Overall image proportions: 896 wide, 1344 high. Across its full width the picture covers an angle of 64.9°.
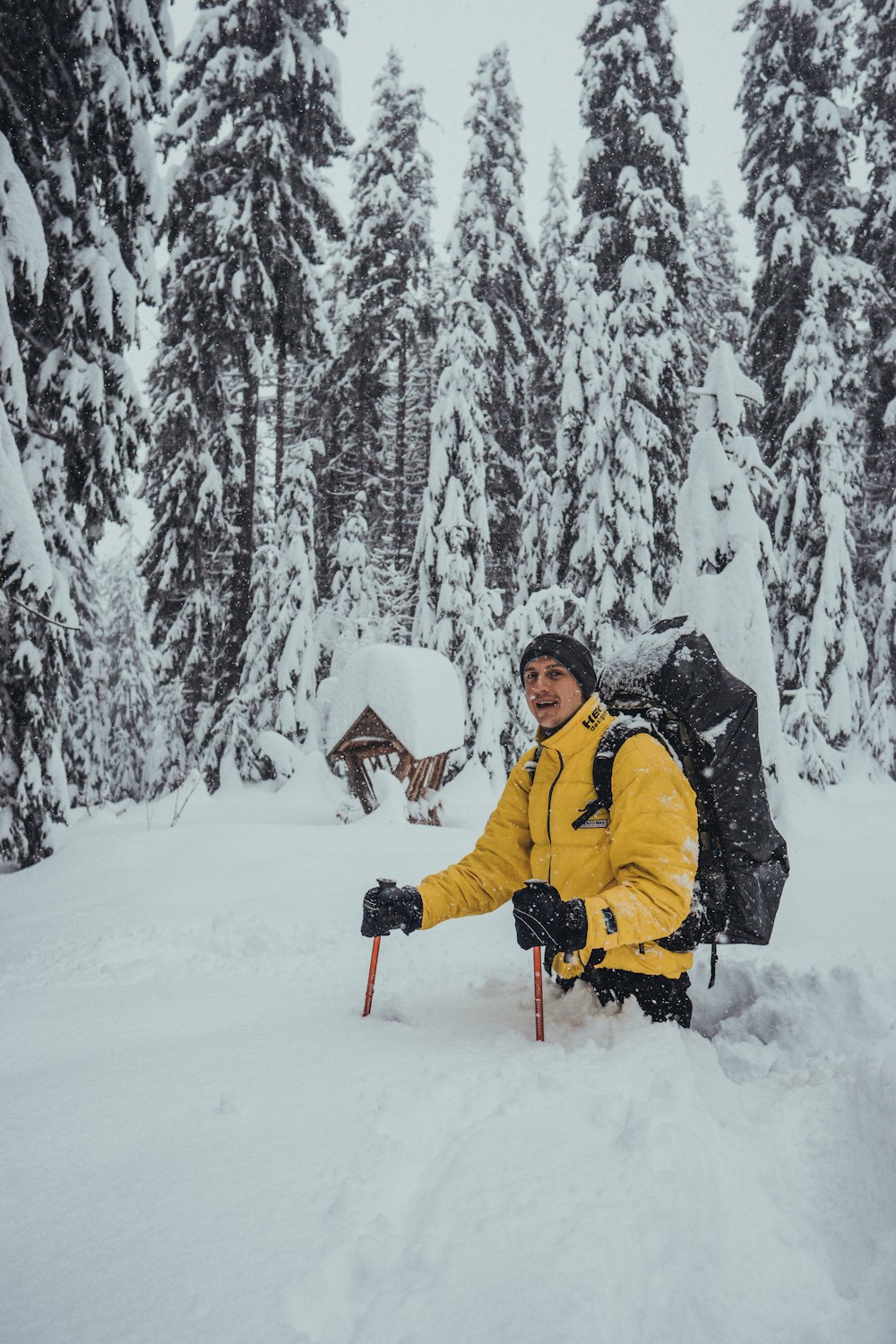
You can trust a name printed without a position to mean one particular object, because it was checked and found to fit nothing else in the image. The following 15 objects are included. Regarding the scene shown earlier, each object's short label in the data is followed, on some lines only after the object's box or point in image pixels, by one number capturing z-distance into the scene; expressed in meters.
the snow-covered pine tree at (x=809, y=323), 14.02
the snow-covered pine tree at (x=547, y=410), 18.05
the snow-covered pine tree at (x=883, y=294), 14.74
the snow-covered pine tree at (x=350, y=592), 16.60
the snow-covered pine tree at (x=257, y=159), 12.16
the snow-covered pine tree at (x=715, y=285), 19.89
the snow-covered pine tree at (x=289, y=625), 15.33
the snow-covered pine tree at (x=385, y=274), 18.28
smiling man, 2.30
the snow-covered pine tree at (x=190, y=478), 12.81
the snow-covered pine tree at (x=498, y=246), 17.72
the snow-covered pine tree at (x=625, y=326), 15.05
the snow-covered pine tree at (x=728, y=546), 8.91
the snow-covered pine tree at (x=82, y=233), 5.72
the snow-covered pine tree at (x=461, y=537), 15.30
